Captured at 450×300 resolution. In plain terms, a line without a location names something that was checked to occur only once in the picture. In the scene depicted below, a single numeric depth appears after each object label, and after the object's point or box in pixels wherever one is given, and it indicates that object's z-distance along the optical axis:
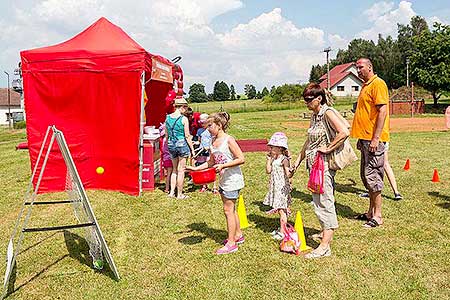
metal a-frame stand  4.14
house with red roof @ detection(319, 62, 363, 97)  71.88
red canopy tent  7.79
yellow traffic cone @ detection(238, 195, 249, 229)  5.90
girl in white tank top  4.78
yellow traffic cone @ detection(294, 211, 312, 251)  4.96
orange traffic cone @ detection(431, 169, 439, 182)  8.33
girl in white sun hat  5.24
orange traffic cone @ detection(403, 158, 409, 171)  9.70
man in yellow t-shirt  5.46
